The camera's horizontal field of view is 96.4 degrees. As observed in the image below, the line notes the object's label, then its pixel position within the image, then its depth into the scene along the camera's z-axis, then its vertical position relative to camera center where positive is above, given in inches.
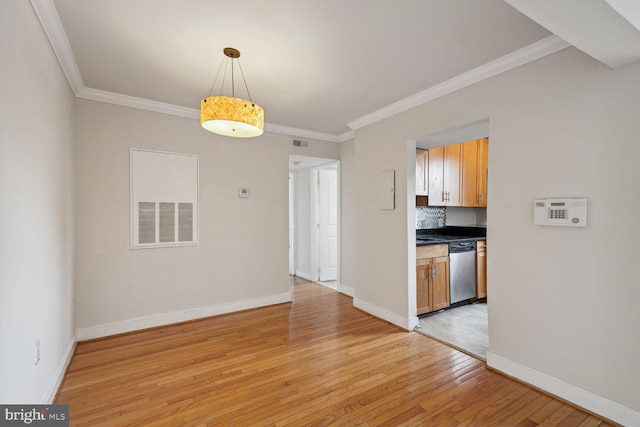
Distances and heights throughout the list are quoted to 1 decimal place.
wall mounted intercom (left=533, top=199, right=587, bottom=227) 76.2 +0.2
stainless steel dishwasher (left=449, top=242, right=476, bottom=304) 153.2 -32.0
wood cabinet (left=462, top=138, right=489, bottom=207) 178.4 +26.1
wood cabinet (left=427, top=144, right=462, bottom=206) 165.5 +22.4
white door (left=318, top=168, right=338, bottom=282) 219.3 -5.6
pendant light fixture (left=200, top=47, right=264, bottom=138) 80.5 +28.1
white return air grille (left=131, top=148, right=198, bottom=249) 127.2 +6.6
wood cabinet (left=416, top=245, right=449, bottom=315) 139.6 -32.8
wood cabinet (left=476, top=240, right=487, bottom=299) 164.9 -32.8
